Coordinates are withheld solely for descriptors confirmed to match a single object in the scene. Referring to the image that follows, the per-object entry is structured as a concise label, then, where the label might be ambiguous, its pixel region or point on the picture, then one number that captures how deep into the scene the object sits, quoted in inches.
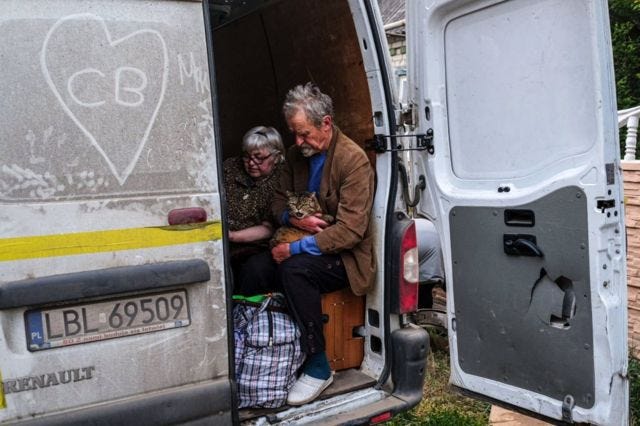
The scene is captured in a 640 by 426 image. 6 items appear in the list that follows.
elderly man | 120.7
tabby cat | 128.6
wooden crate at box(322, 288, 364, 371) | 128.6
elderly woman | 139.0
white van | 87.1
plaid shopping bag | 115.6
